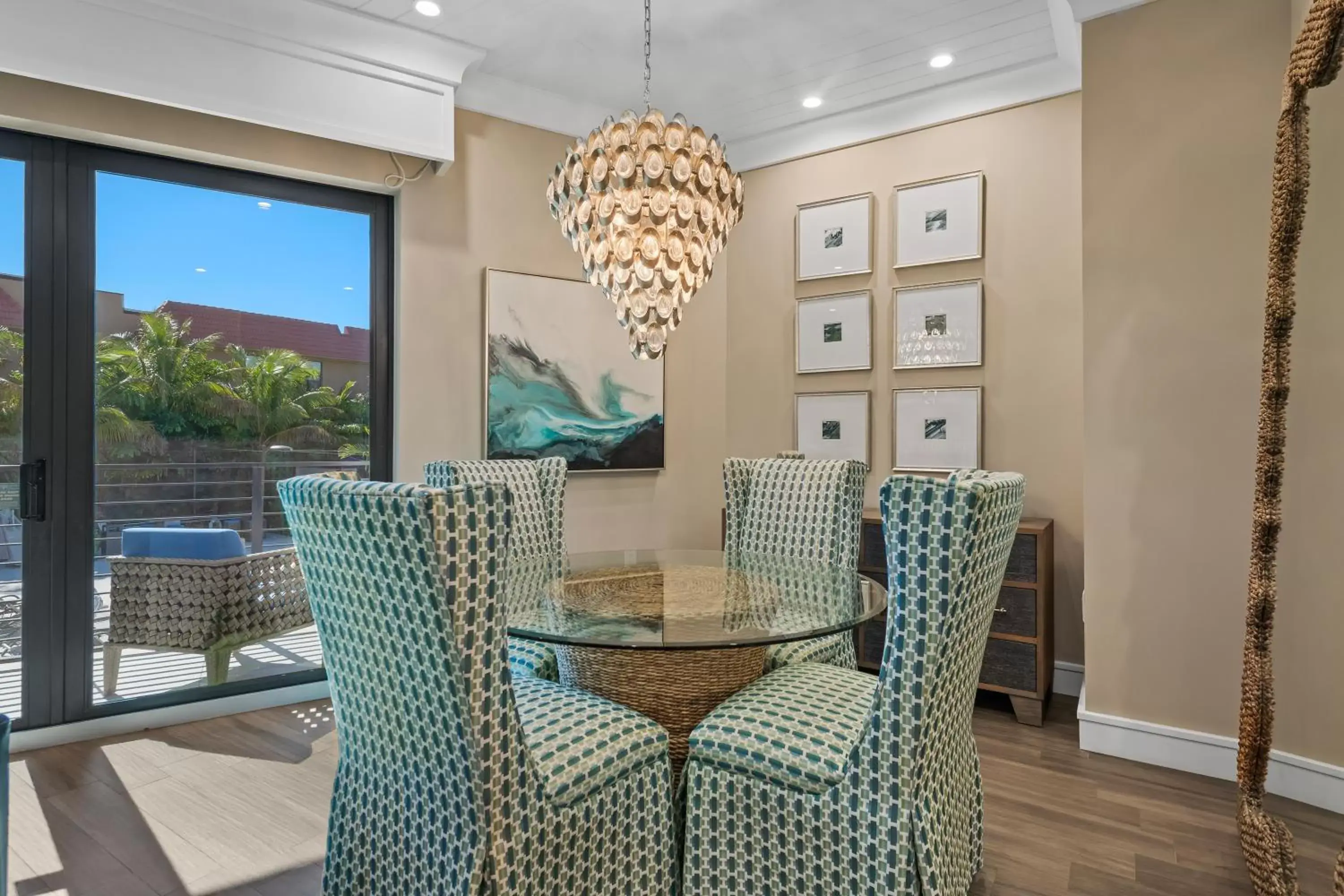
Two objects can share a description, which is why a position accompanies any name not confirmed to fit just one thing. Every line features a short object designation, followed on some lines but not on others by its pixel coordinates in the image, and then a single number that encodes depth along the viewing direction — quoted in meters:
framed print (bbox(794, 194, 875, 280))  4.27
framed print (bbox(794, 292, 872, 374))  4.29
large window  3.07
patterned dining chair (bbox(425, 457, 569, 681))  3.26
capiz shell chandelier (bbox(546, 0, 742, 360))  2.50
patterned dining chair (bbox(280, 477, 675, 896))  1.53
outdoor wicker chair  3.28
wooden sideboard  3.32
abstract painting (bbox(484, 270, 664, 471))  4.05
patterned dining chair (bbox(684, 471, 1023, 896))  1.68
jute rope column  2.18
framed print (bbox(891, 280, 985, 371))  3.93
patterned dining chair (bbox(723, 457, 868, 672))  3.05
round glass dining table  1.87
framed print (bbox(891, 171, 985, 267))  3.92
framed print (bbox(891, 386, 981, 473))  3.94
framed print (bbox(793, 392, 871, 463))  4.32
